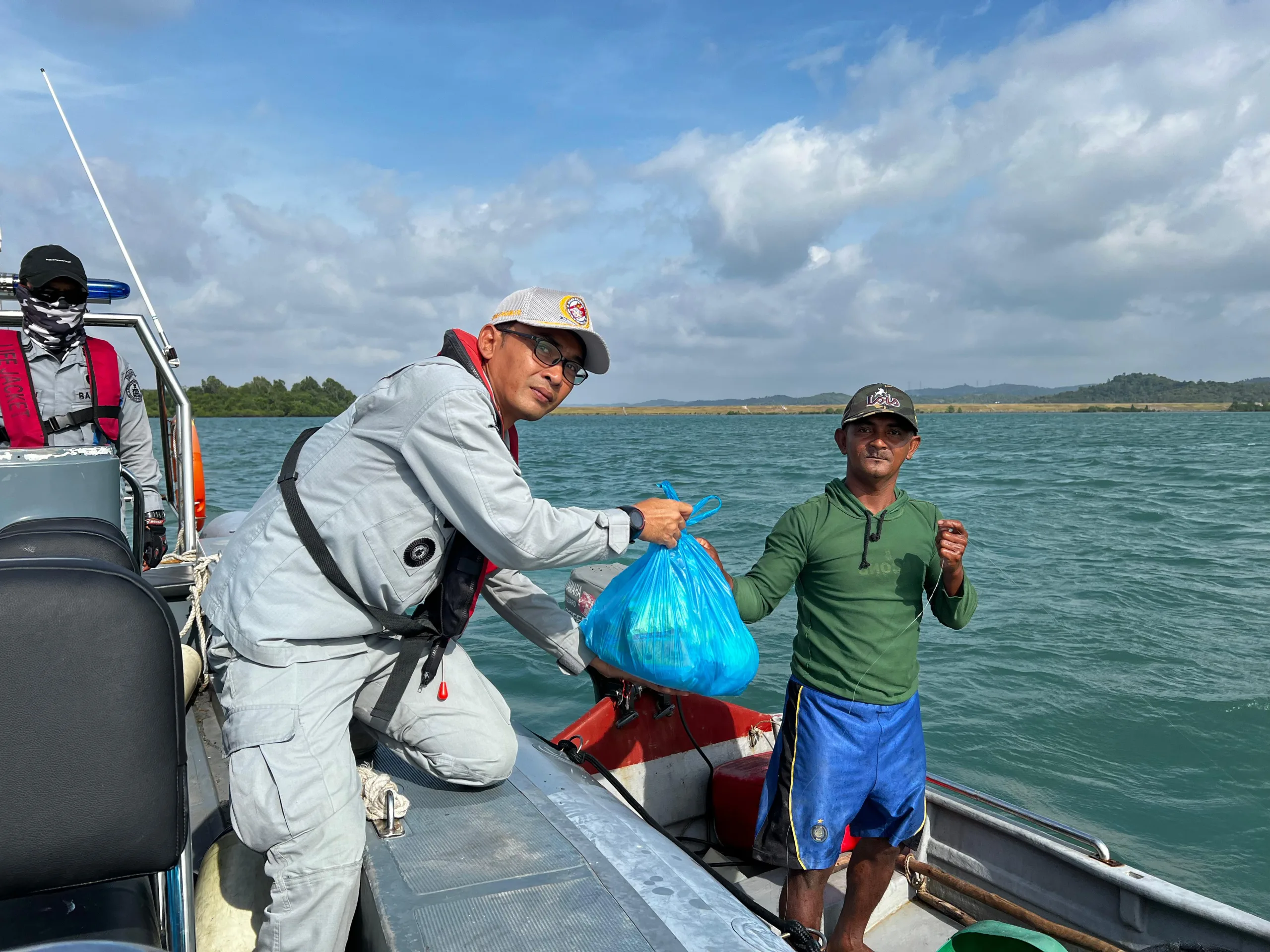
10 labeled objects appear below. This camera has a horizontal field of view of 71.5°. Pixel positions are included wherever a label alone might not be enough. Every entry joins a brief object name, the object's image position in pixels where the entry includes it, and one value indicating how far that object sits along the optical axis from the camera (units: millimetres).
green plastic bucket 2234
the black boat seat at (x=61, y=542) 2230
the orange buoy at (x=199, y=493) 5516
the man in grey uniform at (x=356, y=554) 2182
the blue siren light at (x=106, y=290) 4895
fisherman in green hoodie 2963
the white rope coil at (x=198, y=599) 4039
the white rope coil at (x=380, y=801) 2393
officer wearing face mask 4191
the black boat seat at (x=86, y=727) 1585
